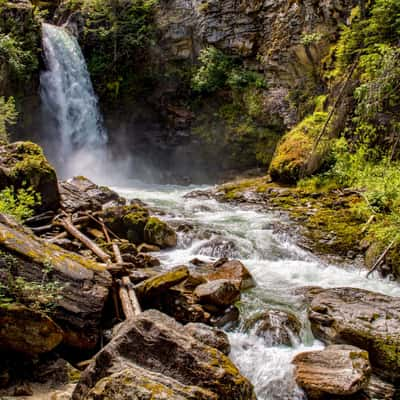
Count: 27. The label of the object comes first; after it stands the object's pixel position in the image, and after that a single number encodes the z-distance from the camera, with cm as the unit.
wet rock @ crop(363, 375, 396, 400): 427
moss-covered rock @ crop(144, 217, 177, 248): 923
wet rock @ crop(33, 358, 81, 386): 407
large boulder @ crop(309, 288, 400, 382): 471
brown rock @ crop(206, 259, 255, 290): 691
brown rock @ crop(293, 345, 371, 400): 418
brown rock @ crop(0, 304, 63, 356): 404
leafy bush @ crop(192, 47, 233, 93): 1903
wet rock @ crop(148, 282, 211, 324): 559
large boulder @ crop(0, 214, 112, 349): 450
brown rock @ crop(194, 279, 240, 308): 588
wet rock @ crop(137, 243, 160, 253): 885
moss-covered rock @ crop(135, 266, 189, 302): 579
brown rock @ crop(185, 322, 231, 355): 478
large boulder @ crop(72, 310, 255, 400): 349
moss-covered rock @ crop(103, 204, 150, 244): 945
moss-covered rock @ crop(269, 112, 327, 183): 1381
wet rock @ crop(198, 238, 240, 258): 880
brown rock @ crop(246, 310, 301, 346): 525
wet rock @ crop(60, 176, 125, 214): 1006
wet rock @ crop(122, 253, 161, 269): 768
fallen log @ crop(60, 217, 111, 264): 690
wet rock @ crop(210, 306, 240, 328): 561
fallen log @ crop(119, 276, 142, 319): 530
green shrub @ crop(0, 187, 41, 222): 702
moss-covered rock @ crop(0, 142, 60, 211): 866
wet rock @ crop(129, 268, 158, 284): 635
